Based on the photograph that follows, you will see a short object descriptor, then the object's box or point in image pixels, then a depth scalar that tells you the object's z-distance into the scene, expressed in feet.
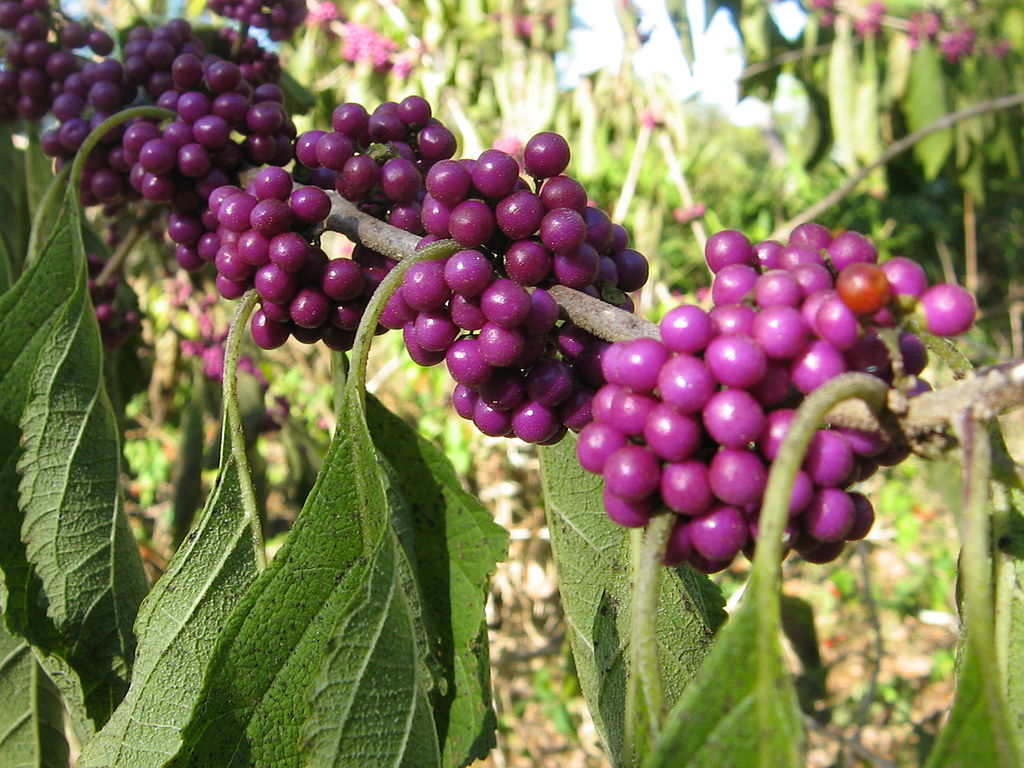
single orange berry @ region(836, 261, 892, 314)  0.24
